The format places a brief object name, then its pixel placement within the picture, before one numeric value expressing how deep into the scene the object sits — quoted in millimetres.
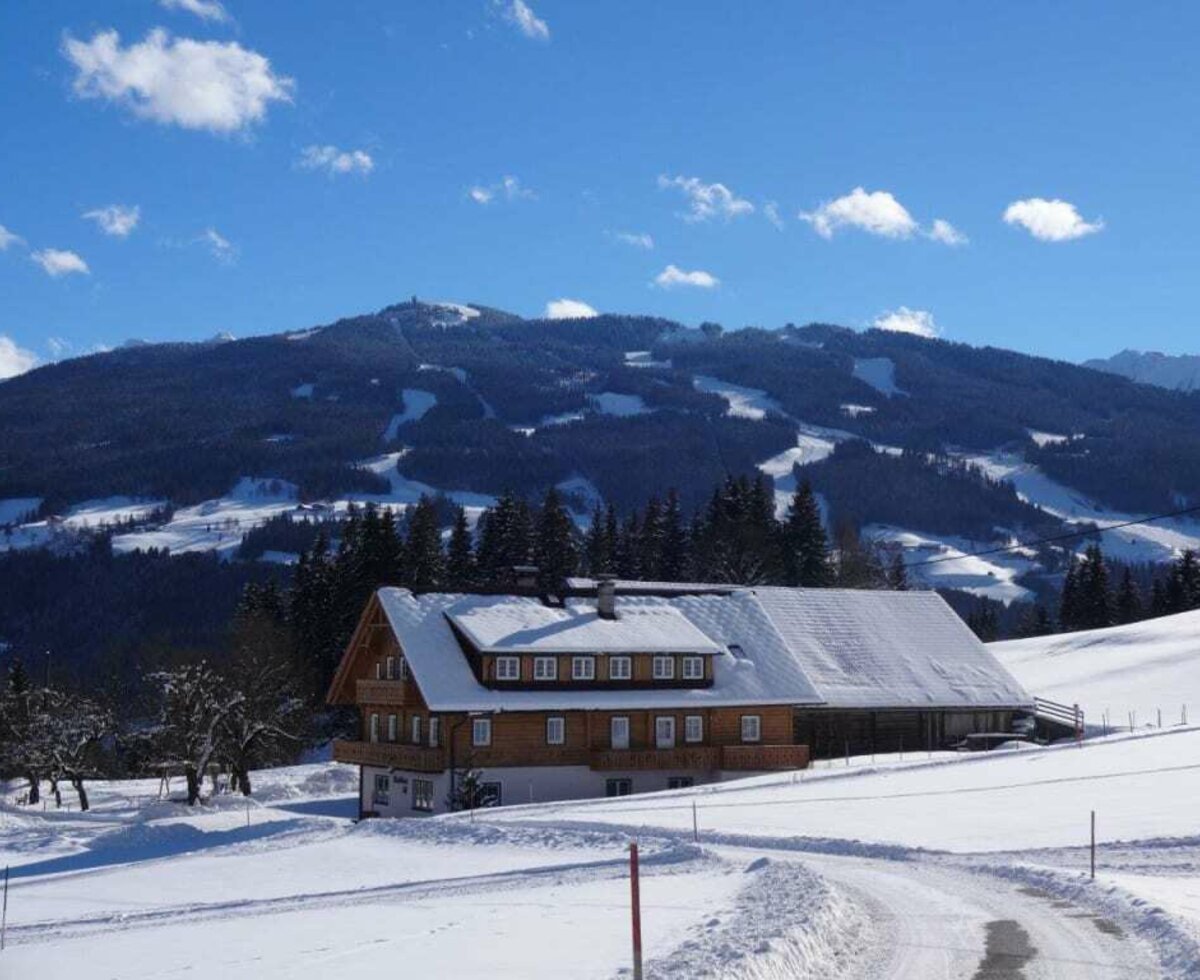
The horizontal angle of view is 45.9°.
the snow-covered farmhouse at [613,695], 54906
